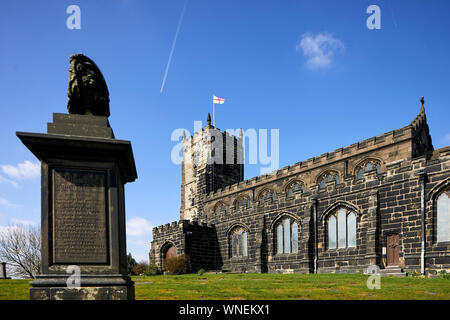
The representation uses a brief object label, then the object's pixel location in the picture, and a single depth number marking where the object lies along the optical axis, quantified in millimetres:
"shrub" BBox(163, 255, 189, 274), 29125
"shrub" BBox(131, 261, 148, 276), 30678
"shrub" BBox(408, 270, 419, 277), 17938
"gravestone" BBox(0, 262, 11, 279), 20548
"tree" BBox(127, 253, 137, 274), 51409
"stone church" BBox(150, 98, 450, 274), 18656
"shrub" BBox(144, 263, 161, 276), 27850
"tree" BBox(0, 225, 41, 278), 42469
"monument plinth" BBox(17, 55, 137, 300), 5746
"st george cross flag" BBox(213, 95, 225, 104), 44469
